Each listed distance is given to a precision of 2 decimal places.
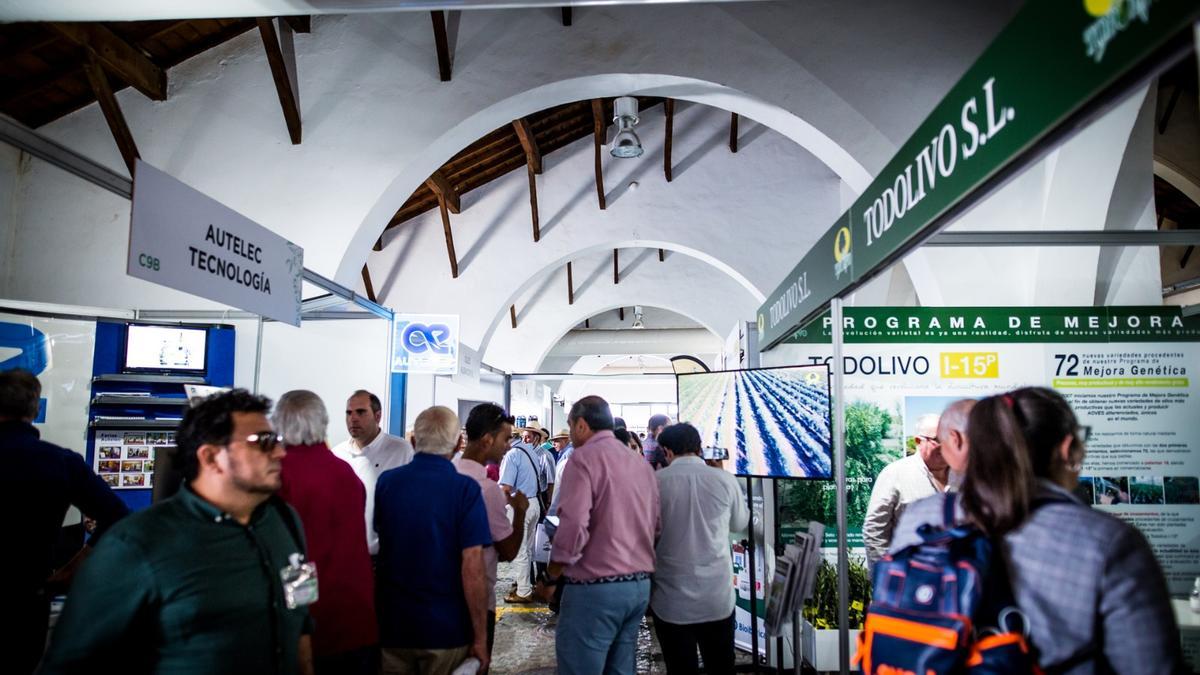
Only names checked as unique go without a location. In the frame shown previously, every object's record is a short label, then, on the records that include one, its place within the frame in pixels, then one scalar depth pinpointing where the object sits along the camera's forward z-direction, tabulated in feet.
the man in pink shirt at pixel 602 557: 8.84
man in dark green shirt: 4.27
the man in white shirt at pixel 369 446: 11.44
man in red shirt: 7.25
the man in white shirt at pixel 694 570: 9.62
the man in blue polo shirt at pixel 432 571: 7.66
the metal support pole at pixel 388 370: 16.99
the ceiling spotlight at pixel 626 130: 26.25
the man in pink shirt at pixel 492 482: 9.39
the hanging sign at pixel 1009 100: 3.26
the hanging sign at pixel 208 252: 7.38
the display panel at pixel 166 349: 15.65
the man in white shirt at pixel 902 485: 10.68
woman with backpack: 3.83
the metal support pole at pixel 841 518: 8.46
